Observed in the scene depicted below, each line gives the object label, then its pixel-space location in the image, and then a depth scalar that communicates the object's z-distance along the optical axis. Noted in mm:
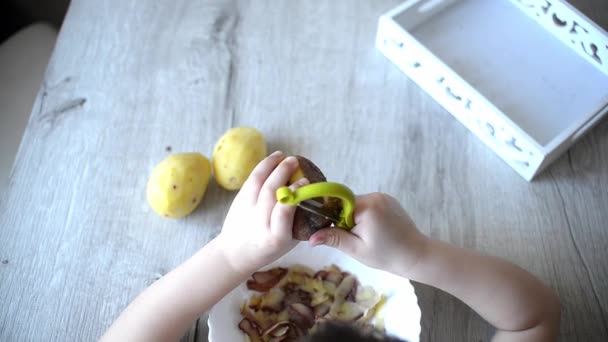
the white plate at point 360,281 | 546
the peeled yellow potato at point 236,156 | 659
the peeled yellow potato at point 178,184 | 644
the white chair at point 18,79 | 813
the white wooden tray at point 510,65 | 694
